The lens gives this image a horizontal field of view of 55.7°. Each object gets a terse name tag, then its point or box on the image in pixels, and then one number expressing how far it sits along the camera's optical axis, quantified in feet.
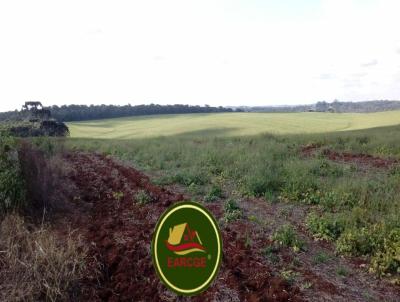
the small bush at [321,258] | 19.28
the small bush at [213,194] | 29.40
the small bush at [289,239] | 20.62
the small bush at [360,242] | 20.17
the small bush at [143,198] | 29.10
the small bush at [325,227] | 22.17
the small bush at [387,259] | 18.35
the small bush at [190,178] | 35.73
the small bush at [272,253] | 19.01
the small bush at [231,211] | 24.72
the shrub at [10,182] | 24.08
